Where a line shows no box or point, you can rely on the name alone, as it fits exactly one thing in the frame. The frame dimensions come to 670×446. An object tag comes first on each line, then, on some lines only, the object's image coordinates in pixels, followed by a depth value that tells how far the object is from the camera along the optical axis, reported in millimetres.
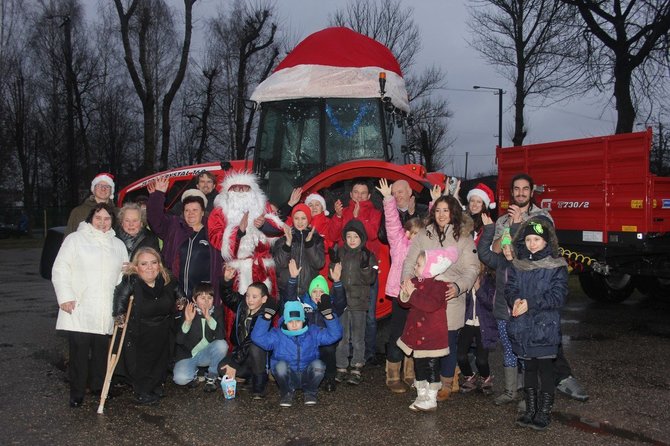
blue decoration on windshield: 7625
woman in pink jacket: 5495
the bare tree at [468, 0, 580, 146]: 19369
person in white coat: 5090
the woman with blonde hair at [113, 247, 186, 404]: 5207
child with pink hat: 4918
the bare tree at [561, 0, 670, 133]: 14938
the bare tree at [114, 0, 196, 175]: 24047
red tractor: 7555
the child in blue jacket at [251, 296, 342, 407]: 5180
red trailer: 8273
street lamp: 31969
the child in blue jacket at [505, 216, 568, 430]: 4527
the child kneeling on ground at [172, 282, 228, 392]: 5535
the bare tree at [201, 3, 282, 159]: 28891
